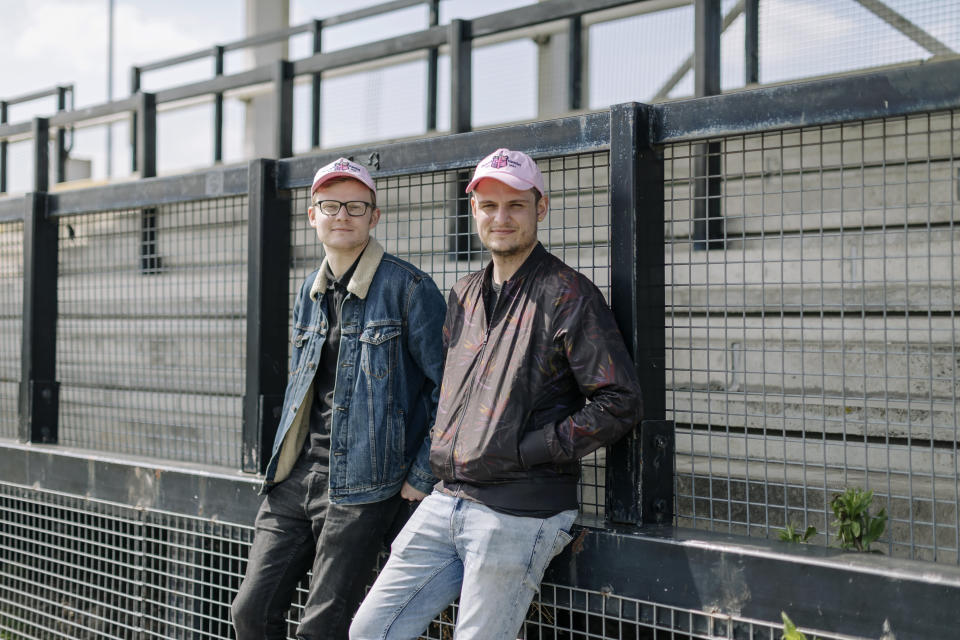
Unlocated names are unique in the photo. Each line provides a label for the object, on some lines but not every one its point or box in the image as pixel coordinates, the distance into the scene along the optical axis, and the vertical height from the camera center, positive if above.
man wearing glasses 3.40 -0.34
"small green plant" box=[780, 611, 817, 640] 2.71 -0.89
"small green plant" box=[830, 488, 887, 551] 3.08 -0.64
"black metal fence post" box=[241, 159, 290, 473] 4.31 +0.11
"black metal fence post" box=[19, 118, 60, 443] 5.52 +0.03
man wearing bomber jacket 2.89 -0.29
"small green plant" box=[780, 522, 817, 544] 3.26 -0.73
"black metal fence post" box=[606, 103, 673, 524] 3.21 +0.13
